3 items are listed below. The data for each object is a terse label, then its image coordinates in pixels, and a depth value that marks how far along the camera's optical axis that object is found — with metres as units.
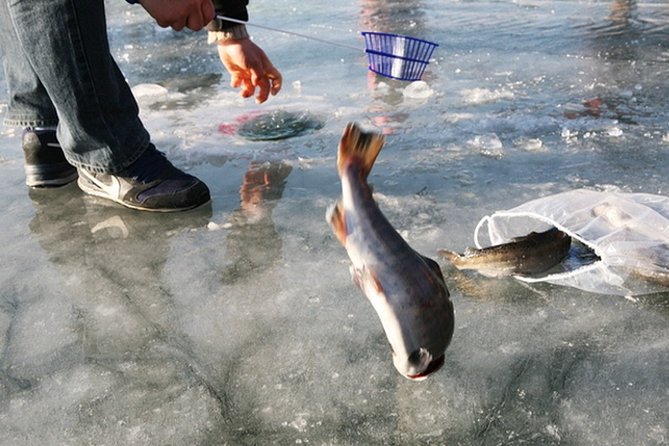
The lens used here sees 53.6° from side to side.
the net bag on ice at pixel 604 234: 2.26
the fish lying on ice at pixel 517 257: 2.36
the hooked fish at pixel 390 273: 1.57
